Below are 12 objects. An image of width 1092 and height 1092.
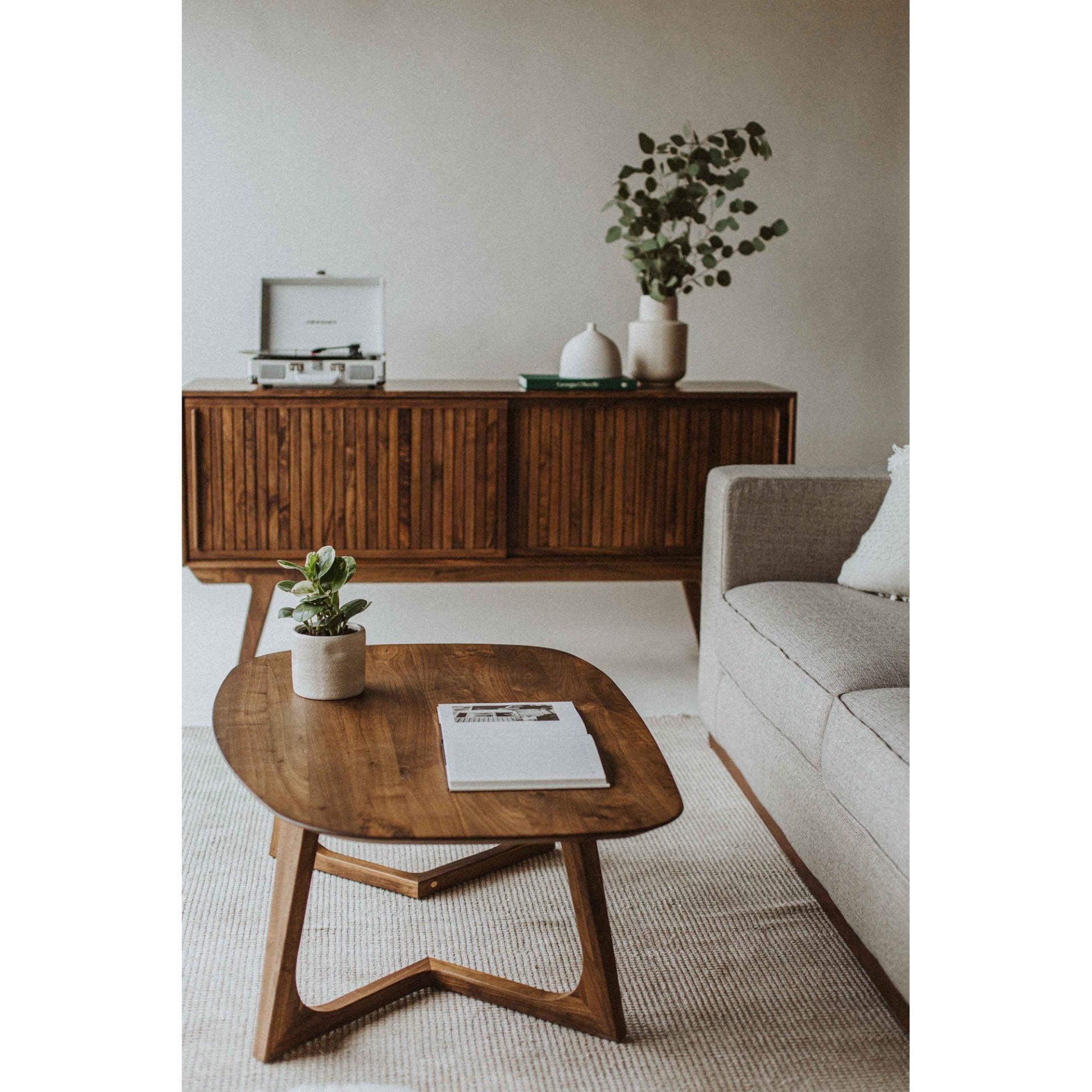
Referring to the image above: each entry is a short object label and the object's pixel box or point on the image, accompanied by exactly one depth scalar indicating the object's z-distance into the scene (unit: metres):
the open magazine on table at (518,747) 1.45
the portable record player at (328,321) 2.90
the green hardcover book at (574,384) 2.86
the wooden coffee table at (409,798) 1.36
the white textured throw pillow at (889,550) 2.32
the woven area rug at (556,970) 1.51
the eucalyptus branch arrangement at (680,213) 2.92
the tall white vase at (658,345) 2.99
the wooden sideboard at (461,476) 2.79
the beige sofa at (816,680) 1.60
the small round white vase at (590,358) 2.92
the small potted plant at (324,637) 1.71
